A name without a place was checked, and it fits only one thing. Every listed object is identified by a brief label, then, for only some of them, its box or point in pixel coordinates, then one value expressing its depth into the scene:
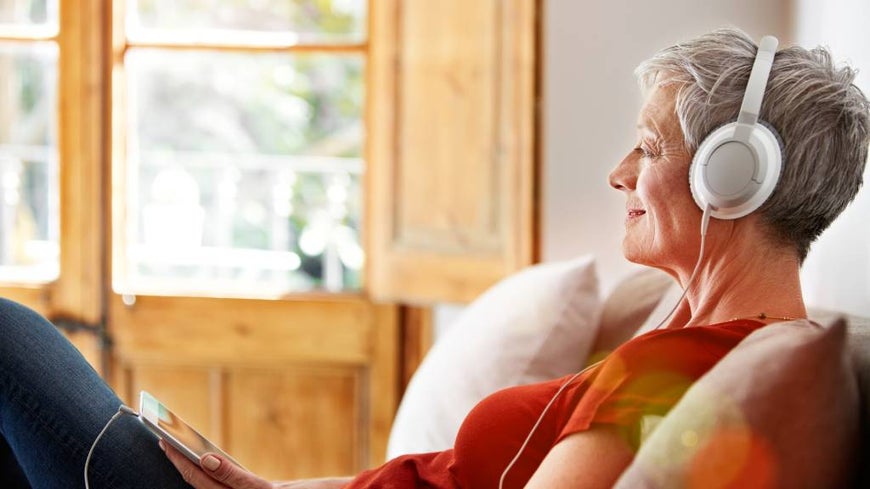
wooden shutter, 3.21
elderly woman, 1.96
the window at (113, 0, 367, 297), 6.31
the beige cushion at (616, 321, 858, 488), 1.80
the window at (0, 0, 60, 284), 5.29
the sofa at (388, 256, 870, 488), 1.80
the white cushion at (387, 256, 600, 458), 2.55
